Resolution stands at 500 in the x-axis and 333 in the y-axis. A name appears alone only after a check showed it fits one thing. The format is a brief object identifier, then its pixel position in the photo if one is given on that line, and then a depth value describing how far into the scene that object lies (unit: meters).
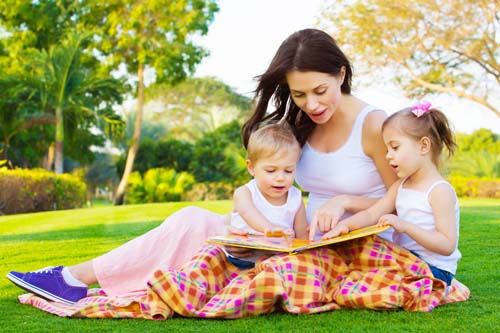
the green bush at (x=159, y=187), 20.19
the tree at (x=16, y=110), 20.75
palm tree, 19.62
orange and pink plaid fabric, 2.61
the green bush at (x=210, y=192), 21.22
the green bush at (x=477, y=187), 18.84
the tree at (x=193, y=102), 51.09
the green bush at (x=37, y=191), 13.91
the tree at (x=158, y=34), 23.73
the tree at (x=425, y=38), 20.92
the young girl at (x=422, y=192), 2.82
